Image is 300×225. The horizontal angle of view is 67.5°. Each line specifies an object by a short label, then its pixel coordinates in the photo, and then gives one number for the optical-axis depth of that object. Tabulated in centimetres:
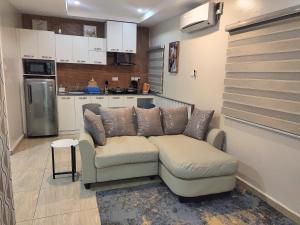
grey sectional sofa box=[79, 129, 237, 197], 245
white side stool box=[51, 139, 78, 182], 285
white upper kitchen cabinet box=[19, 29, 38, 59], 448
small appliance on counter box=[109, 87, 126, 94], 538
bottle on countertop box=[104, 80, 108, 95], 543
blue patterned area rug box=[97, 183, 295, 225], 220
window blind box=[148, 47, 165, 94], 516
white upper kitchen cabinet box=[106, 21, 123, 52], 511
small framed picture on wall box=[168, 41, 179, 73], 445
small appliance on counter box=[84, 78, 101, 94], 522
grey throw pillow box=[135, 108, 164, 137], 339
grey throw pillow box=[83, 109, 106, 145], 290
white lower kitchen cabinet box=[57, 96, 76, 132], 484
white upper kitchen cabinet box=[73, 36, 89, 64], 500
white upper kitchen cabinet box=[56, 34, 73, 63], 486
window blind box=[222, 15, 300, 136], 216
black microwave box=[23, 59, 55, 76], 455
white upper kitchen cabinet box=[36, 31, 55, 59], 461
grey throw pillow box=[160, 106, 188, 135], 351
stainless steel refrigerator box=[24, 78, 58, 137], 450
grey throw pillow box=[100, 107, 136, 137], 327
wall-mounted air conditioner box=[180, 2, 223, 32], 323
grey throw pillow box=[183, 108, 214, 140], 323
